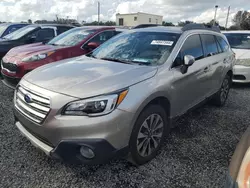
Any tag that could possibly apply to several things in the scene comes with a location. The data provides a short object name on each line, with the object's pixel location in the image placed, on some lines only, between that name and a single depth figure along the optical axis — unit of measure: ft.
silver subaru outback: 7.13
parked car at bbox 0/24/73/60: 22.23
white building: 190.08
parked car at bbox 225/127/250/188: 4.09
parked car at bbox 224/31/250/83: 21.25
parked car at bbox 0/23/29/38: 30.52
